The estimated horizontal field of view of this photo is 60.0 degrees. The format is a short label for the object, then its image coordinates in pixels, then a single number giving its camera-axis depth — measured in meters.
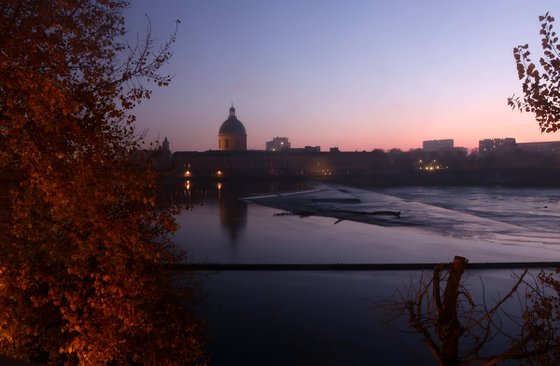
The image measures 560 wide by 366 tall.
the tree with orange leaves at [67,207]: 6.30
